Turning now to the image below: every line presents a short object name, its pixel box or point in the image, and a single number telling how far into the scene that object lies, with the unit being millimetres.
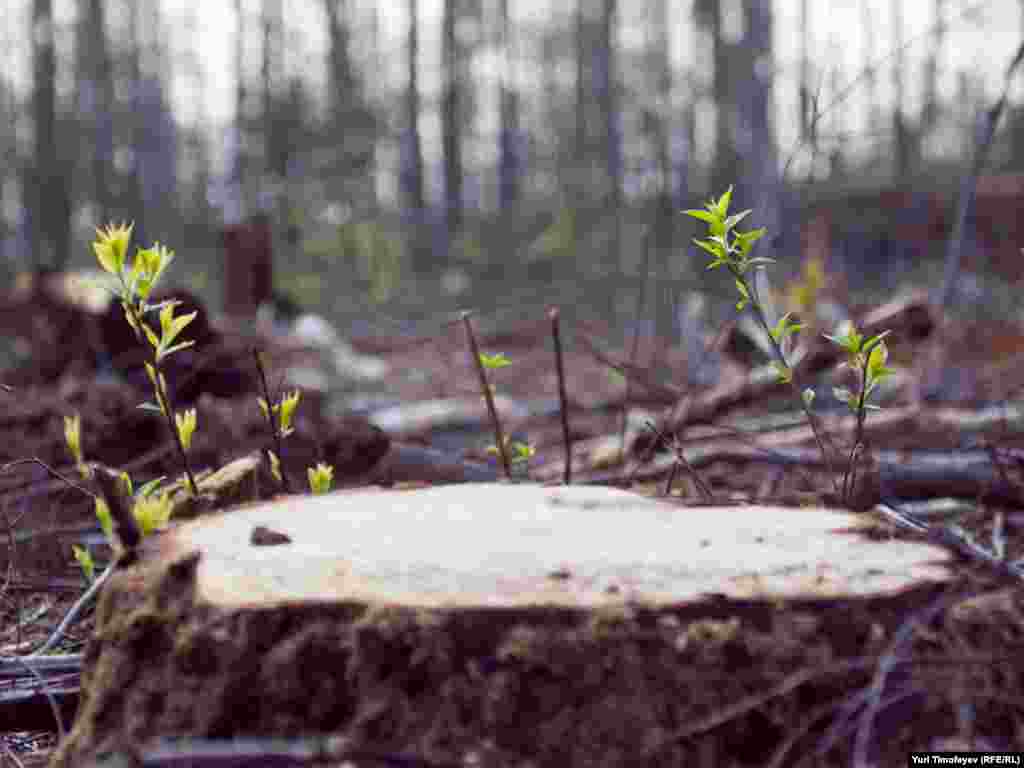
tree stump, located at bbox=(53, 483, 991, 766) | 1307
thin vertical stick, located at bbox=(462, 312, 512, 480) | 2543
